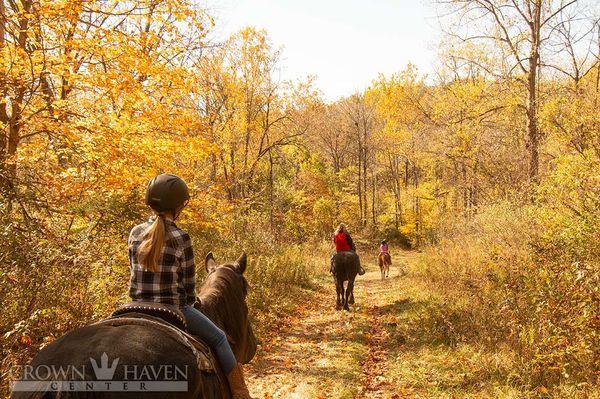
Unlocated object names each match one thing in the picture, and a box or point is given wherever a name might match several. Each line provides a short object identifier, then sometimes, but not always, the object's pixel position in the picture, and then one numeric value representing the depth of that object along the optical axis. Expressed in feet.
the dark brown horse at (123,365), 6.76
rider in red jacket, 39.70
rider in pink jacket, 62.39
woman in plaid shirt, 9.21
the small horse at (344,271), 38.19
